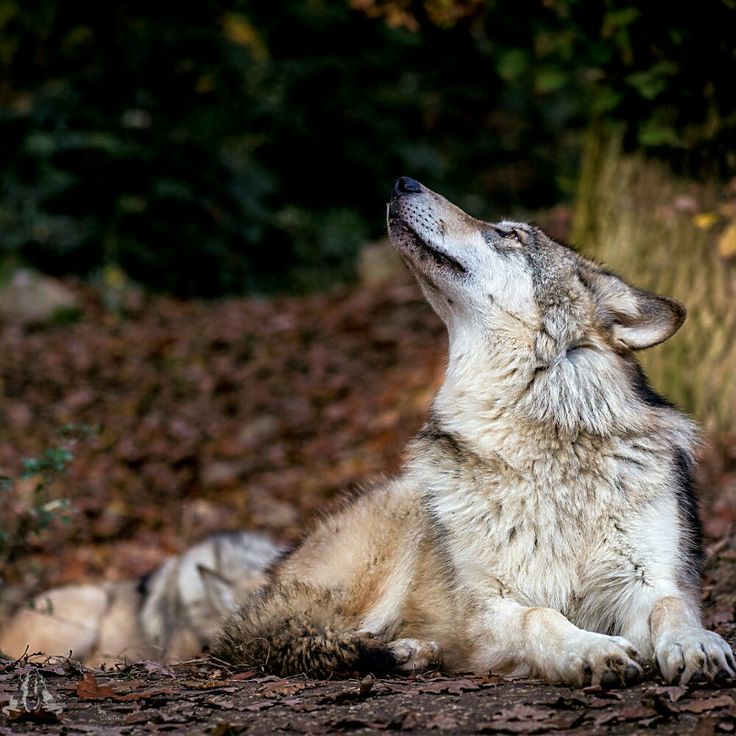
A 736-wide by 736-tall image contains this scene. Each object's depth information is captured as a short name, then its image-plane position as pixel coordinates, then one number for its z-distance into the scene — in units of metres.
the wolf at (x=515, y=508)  8.09
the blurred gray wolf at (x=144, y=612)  12.68
